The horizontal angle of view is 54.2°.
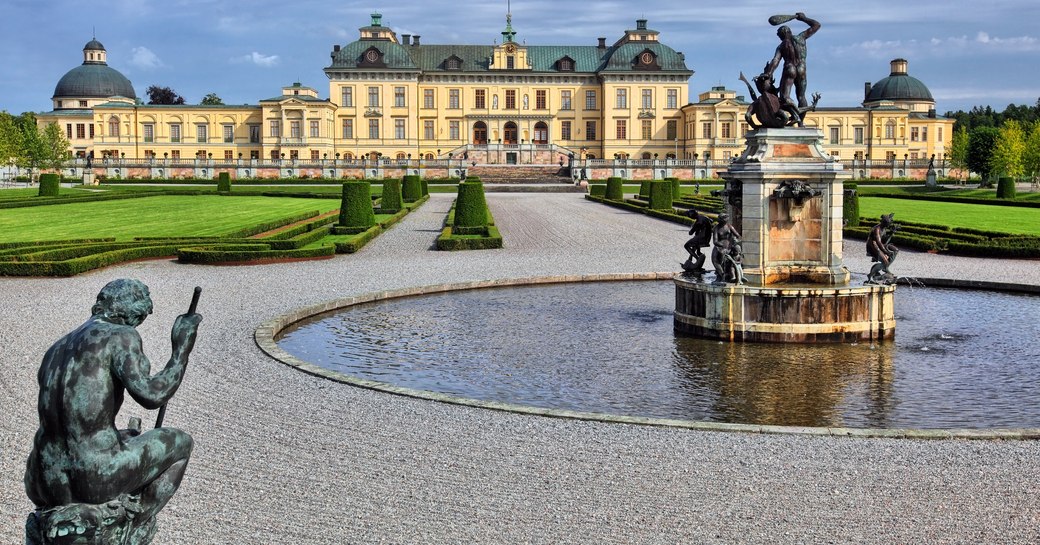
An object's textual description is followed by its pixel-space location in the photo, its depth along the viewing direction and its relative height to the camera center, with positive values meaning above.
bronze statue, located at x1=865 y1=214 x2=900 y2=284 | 13.93 -0.77
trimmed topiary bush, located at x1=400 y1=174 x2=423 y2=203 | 45.16 +0.49
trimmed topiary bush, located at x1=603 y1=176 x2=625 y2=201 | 45.81 +0.41
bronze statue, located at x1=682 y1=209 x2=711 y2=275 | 14.26 -0.63
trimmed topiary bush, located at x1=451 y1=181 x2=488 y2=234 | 27.11 -0.29
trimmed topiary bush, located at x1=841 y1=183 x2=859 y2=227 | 29.12 -0.41
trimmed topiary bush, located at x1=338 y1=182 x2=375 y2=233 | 28.41 -0.21
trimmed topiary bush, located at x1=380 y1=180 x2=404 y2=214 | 36.84 +0.04
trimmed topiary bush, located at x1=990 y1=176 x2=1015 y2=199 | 47.03 +0.29
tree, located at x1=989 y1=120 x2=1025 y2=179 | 63.47 +2.61
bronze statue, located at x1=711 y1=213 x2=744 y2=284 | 13.61 -0.75
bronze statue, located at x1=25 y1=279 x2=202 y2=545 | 4.24 -0.97
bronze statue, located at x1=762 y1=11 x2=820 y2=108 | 13.94 +1.92
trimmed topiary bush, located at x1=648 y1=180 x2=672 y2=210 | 38.19 +0.06
